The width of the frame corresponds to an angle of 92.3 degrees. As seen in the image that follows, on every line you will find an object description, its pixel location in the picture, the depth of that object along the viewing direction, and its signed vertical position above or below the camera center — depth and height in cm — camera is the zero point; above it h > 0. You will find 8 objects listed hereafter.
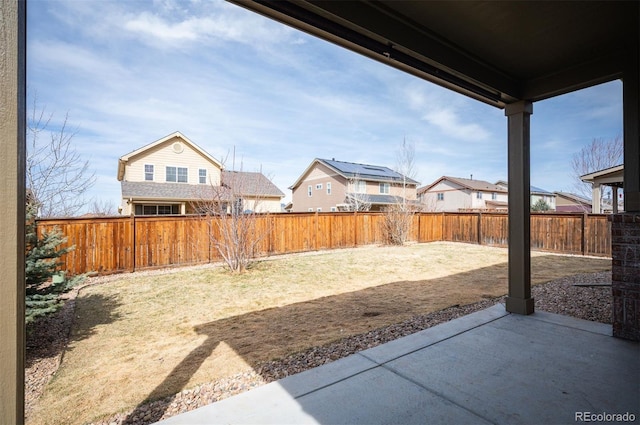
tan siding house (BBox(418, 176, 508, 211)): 2948 +195
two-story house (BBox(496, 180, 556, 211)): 3353 +199
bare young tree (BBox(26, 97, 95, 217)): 594 +101
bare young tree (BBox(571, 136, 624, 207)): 1657 +316
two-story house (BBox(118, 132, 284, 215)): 1525 +218
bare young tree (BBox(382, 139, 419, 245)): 1323 -36
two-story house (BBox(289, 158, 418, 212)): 2144 +212
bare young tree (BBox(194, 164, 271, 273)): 756 -4
